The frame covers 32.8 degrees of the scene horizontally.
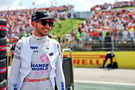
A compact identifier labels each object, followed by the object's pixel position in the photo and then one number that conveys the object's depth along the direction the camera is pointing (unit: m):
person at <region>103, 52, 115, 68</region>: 11.82
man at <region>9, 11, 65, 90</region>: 2.13
